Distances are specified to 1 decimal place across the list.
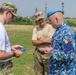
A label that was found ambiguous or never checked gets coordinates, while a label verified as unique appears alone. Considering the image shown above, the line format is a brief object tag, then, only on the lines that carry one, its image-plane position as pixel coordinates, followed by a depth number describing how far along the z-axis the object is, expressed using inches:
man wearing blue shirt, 115.6
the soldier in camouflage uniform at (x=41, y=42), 180.1
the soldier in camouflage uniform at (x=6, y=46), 114.9
